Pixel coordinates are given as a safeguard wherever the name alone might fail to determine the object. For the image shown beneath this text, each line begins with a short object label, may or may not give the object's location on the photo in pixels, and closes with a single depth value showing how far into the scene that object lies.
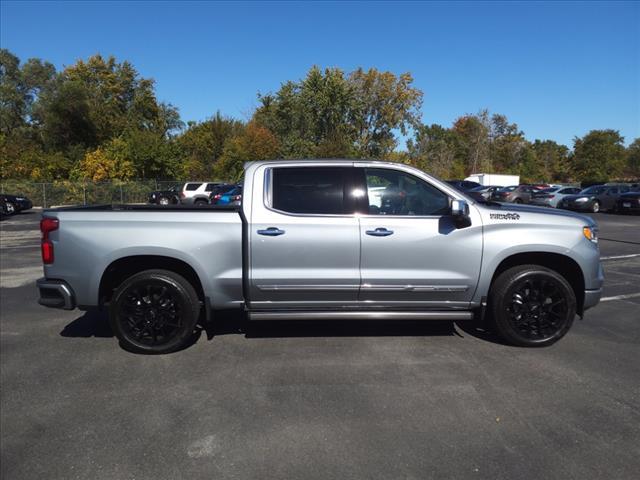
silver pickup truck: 4.58
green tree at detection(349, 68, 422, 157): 53.31
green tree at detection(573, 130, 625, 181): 67.75
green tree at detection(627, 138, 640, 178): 70.32
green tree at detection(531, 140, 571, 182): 79.06
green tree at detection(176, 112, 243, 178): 52.26
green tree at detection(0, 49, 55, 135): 60.59
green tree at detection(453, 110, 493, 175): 71.44
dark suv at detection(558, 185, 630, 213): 25.67
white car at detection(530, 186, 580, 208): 28.86
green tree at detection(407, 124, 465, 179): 63.06
